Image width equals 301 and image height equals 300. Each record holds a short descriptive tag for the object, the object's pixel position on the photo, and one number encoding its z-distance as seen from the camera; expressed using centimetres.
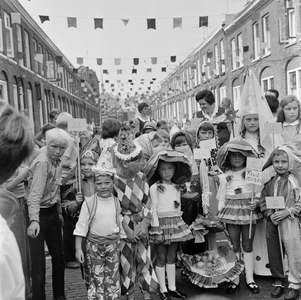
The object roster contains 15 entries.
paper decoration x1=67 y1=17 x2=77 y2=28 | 1262
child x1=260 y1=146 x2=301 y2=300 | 382
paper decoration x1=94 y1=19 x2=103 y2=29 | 1278
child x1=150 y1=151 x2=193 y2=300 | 384
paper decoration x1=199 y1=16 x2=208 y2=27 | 1314
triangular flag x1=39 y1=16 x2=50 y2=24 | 1236
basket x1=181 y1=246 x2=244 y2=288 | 399
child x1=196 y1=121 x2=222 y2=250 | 429
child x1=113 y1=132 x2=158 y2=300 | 363
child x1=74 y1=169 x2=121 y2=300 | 345
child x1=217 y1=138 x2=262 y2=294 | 406
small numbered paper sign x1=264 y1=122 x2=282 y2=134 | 405
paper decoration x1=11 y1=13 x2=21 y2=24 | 1515
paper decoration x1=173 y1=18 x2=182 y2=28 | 1359
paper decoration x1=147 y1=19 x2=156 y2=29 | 1291
